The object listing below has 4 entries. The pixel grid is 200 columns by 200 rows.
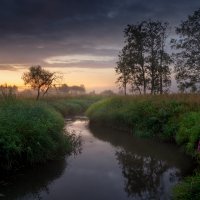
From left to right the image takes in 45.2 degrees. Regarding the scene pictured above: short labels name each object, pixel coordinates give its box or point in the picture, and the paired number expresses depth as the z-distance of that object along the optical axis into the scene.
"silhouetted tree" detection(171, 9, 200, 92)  25.67
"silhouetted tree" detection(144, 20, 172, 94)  26.80
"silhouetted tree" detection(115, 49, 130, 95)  27.72
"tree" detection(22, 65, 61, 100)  35.73
